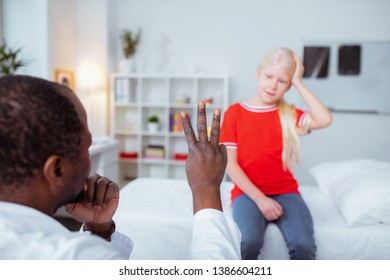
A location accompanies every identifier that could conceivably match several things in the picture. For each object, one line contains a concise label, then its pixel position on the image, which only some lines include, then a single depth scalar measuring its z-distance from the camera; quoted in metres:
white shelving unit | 3.16
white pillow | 1.35
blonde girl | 1.33
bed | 1.32
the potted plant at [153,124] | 3.21
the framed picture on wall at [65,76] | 2.70
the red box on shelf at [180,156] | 3.23
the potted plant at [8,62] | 2.20
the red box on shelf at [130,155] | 3.28
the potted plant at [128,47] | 3.19
